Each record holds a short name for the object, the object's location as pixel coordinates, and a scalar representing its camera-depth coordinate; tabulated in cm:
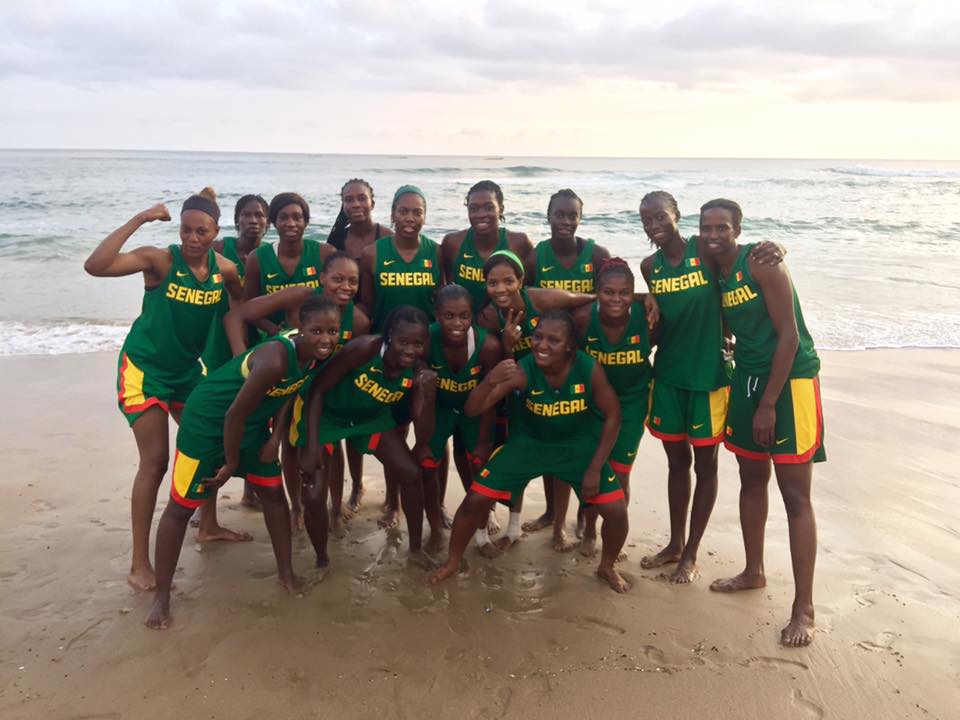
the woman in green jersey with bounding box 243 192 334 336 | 450
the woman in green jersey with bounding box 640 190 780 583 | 385
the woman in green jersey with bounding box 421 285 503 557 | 394
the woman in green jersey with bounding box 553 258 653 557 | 385
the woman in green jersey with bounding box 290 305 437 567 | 390
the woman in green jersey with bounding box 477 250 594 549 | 402
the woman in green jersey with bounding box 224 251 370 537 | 390
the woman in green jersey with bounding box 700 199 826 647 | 349
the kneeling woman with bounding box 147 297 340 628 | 343
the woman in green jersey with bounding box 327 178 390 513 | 491
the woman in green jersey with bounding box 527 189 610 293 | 434
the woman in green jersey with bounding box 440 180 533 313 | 445
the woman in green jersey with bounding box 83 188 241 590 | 388
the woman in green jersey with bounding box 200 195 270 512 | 484
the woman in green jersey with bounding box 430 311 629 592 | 382
